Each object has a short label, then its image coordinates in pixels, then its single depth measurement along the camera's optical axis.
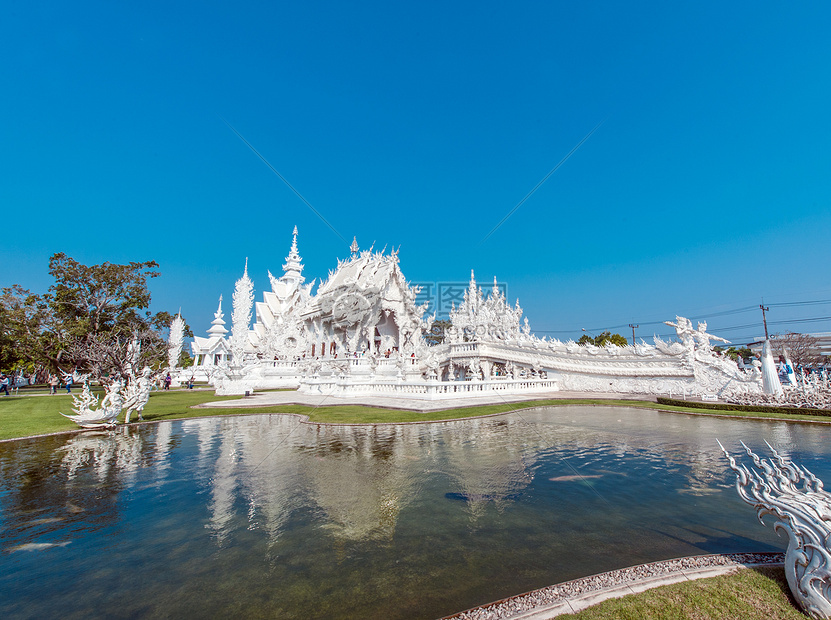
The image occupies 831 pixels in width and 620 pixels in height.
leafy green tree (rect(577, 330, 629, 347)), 56.36
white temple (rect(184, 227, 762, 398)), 21.06
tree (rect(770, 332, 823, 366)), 43.66
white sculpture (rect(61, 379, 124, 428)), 12.42
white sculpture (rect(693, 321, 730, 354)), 20.89
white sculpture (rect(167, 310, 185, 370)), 55.19
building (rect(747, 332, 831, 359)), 46.88
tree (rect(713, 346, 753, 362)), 62.65
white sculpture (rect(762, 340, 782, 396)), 16.34
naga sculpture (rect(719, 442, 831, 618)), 3.10
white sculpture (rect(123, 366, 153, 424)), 14.00
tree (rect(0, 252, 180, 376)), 29.30
